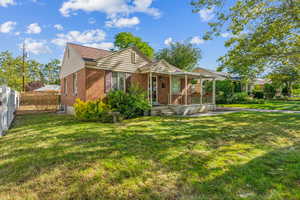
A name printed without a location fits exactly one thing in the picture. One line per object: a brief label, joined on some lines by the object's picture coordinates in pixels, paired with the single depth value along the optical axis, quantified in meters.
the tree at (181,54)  28.23
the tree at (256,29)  6.39
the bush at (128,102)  9.55
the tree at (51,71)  51.56
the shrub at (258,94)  24.16
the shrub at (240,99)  19.60
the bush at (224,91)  19.55
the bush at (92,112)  8.45
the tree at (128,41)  28.95
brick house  10.06
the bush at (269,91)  24.77
